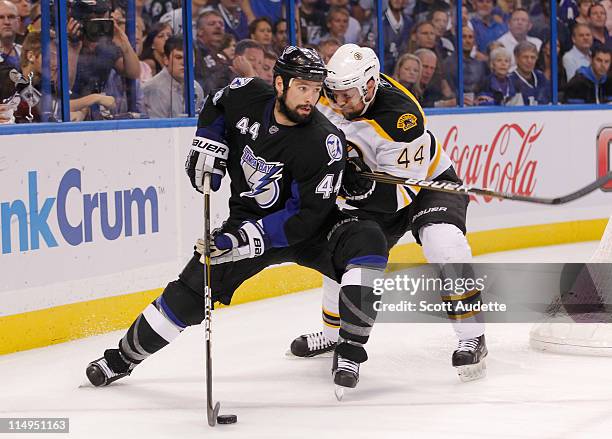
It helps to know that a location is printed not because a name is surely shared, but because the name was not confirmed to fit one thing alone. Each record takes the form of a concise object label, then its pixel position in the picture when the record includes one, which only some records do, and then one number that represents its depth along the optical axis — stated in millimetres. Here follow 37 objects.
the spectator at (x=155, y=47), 9242
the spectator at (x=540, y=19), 13340
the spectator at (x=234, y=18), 10027
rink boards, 7686
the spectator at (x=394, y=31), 11737
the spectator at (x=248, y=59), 10094
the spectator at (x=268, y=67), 10334
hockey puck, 5694
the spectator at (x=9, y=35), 7934
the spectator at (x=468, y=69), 12354
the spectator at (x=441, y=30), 12254
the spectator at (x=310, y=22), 10812
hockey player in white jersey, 6553
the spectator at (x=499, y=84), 12750
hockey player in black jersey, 6063
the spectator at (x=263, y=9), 10228
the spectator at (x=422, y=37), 12032
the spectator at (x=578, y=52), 13629
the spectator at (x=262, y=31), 10255
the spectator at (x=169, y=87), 9323
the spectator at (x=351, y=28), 11307
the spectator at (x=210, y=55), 9799
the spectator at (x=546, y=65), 13387
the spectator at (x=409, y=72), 11885
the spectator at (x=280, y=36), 10483
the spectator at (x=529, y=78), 13126
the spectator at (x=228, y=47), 10007
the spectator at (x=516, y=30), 13159
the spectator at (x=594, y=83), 13555
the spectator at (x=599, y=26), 13897
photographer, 8525
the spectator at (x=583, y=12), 13776
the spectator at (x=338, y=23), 11181
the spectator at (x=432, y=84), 12026
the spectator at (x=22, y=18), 8055
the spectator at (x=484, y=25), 12763
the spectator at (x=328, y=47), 11013
